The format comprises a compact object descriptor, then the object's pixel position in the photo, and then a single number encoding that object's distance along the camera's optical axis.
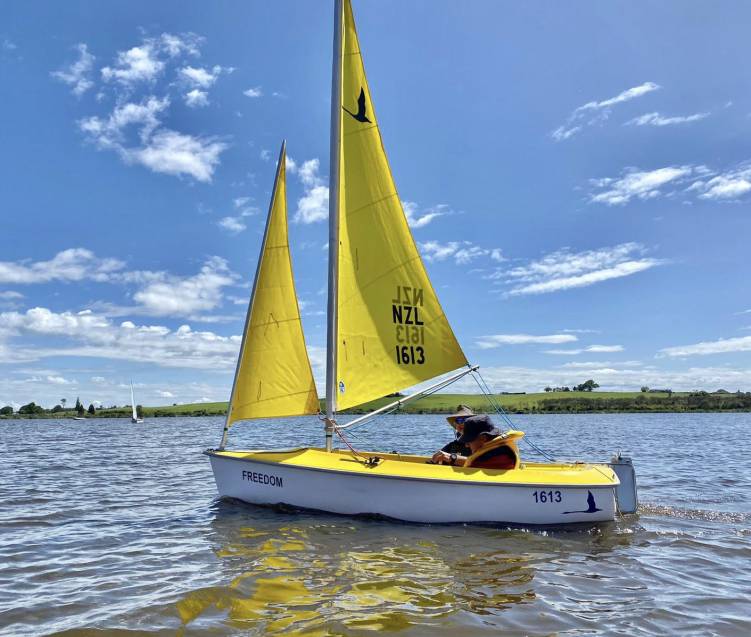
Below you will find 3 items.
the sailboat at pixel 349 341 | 11.37
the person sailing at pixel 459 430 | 12.47
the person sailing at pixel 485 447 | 11.06
